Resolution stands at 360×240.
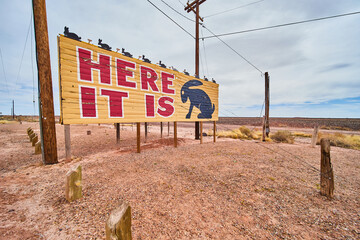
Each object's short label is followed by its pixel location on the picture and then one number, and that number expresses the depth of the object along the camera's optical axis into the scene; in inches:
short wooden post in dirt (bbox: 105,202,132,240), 53.6
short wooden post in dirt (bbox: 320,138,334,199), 137.6
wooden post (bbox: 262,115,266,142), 490.2
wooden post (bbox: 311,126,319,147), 378.6
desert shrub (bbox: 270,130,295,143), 491.6
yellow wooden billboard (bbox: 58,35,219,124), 212.5
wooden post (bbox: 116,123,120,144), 420.5
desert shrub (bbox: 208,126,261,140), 588.4
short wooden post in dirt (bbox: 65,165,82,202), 119.0
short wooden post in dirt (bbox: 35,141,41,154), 271.3
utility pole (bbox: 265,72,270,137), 496.4
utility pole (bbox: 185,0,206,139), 482.6
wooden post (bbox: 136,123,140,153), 297.3
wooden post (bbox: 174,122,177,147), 364.5
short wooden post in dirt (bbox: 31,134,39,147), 340.9
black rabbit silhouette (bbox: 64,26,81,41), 209.8
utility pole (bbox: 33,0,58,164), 202.8
